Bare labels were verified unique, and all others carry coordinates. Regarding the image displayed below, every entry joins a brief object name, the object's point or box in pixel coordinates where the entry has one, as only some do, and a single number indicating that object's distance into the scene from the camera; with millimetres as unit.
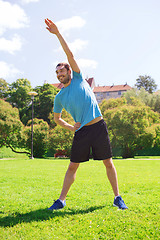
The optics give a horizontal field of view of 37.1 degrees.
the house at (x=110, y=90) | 65875
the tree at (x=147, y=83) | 59038
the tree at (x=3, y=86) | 41850
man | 3139
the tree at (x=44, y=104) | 32719
